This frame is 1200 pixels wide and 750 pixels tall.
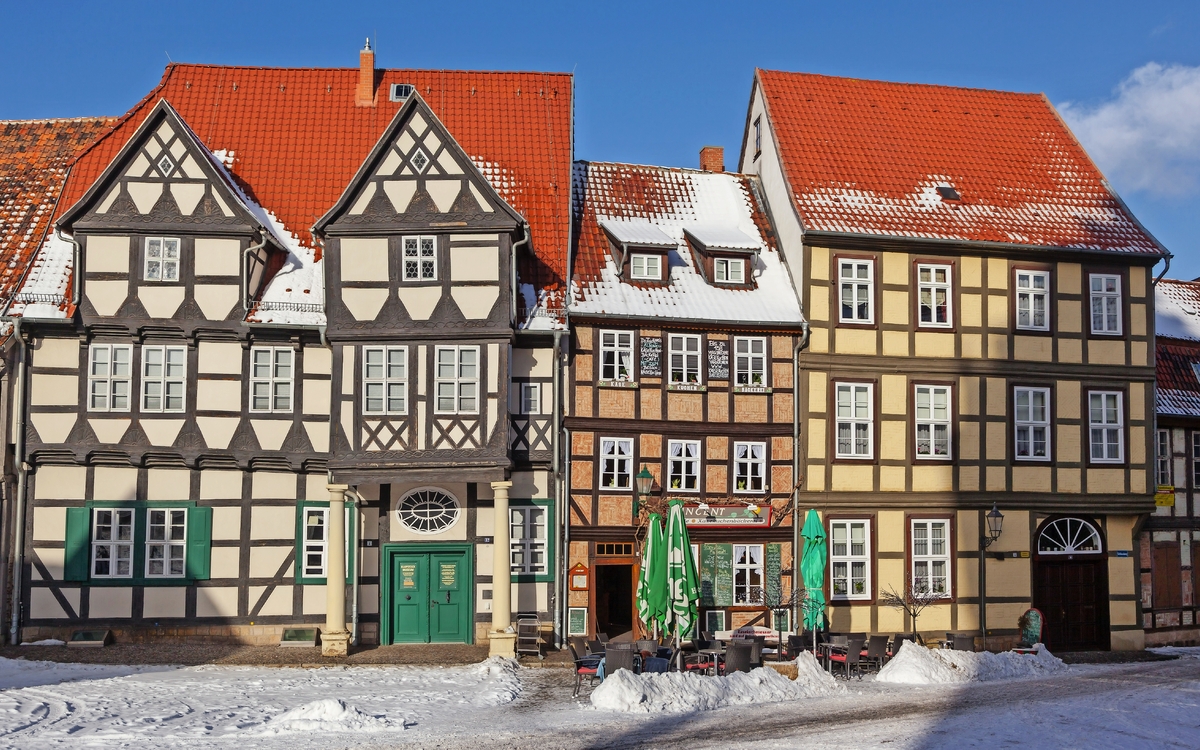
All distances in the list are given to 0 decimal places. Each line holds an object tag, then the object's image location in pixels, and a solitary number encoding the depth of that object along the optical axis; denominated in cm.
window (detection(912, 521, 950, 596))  2791
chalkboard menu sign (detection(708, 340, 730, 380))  2759
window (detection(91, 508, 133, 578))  2562
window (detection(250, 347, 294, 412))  2603
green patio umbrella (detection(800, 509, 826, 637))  2477
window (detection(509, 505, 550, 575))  2666
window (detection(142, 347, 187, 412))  2569
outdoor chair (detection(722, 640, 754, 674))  2186
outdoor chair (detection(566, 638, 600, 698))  2135
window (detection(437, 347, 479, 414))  2552
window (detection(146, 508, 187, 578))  2578
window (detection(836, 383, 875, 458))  2788
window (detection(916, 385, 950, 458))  2816
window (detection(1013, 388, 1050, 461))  2853
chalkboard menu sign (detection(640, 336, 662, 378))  2730
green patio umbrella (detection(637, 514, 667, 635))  2388
